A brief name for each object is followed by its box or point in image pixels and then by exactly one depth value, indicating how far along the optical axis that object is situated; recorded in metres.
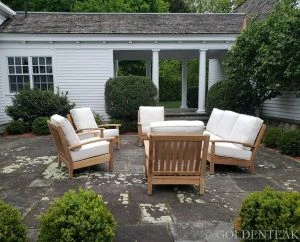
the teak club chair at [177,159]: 3.42
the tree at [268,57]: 5.71
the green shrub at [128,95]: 8.70
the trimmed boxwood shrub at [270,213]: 2.03
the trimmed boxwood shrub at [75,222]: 2.04
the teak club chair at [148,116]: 6.93
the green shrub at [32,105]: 8.52
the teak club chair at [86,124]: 5.92
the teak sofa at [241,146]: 4.46
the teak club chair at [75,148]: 4.13
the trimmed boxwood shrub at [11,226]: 1.97
